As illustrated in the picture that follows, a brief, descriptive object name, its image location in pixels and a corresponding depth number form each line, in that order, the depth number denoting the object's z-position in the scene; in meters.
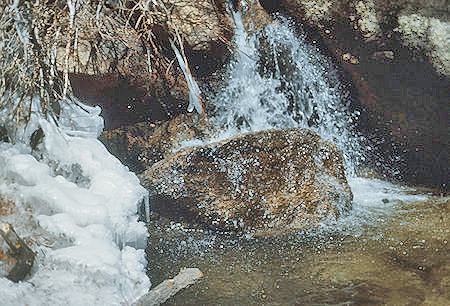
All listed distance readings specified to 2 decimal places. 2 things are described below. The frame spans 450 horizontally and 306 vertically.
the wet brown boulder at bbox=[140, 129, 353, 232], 3.32
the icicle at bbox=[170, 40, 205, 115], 3.97
